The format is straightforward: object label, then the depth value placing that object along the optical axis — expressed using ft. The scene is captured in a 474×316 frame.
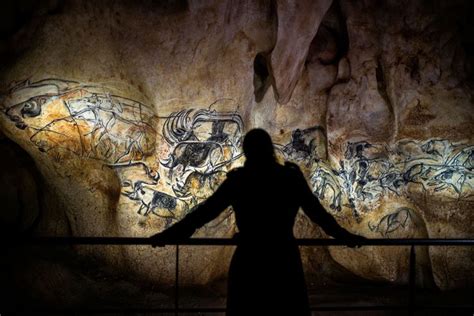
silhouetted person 7.70
